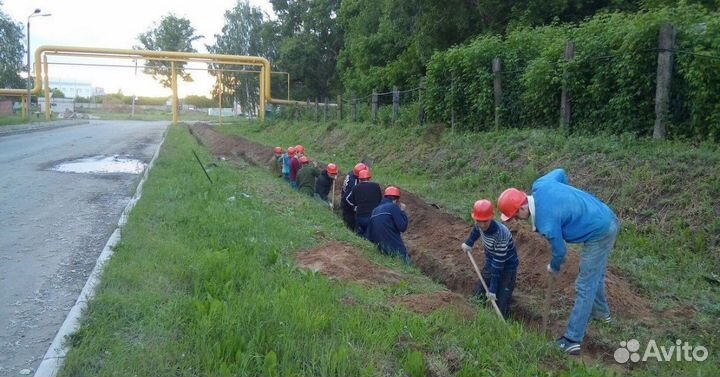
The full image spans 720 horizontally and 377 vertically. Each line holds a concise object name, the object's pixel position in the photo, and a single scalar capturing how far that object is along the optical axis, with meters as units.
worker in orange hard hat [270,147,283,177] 16.66
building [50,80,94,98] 145.75
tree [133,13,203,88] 85.00
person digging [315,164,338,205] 12.70
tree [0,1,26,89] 40.49
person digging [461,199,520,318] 6.55
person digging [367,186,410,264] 8.44
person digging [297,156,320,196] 13.19
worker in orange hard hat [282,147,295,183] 15.25
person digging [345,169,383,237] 10.19
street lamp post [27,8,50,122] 37.56
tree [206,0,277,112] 66.75
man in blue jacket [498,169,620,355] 5.11
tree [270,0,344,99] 45.44
